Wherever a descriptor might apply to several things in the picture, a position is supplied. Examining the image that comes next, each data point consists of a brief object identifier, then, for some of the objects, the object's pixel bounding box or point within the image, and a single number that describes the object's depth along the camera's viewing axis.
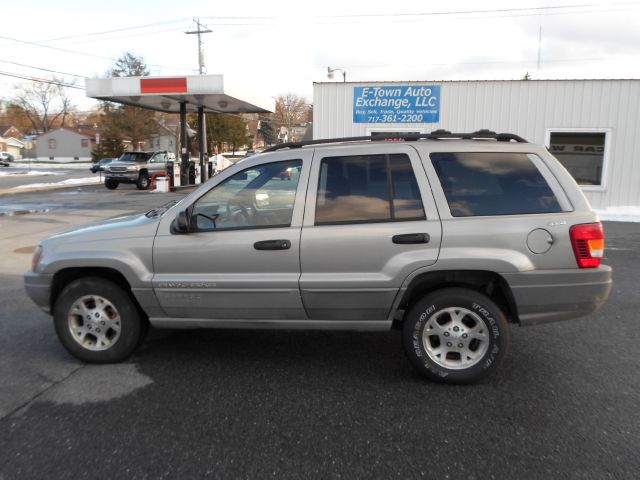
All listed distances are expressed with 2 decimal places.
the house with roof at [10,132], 106.81
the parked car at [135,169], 25.09
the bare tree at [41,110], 90.69
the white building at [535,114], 14.41
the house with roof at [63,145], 85.38
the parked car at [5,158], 59.61
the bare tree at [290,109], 87.00
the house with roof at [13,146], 90.19
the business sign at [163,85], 21.36
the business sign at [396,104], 15.01
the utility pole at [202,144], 27.54
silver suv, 3.61
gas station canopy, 21.25
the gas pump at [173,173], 25.09
